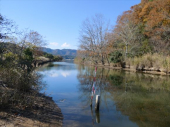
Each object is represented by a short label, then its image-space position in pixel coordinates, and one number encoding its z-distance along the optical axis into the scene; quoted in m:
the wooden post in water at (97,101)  5.24
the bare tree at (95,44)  34.35
